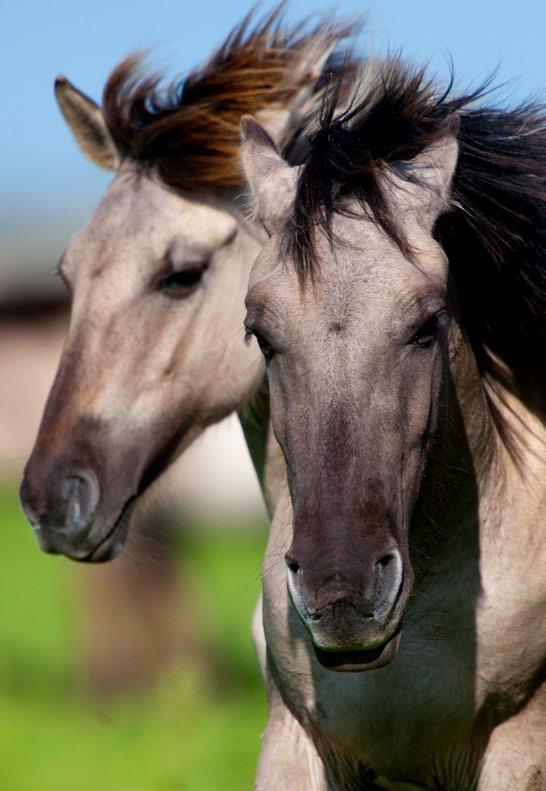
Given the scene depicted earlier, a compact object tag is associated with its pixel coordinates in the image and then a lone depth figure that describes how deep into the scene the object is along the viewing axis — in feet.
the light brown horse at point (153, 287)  34.71
